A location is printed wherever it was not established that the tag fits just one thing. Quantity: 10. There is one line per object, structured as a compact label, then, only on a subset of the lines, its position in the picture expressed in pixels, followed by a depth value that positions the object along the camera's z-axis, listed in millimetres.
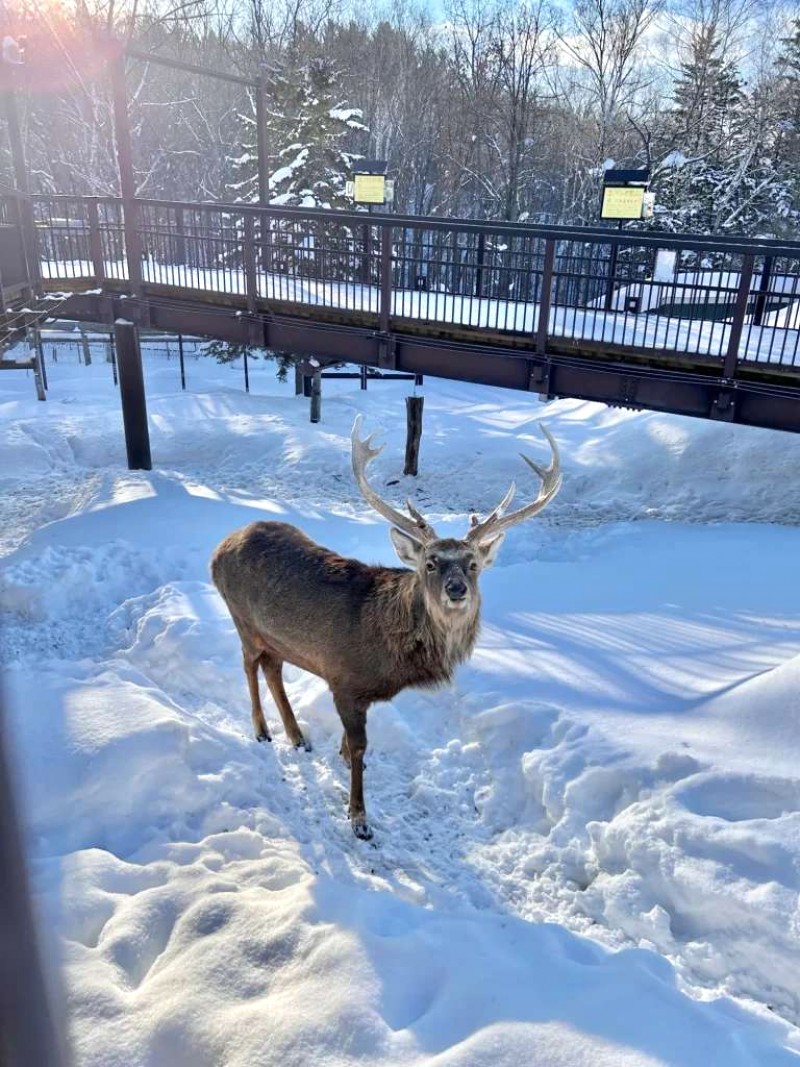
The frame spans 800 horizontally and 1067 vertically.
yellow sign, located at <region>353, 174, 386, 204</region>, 12047
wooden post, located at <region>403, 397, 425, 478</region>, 12672
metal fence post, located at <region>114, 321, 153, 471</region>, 12016
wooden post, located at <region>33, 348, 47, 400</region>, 17812
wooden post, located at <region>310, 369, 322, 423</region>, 15594
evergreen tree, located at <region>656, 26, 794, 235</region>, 22297
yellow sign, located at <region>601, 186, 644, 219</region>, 9836
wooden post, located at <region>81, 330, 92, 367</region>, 22159
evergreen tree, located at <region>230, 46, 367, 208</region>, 18828
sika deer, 4449
